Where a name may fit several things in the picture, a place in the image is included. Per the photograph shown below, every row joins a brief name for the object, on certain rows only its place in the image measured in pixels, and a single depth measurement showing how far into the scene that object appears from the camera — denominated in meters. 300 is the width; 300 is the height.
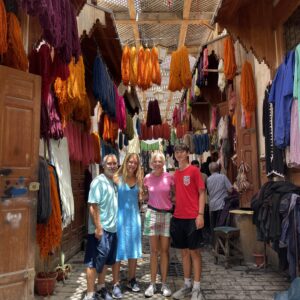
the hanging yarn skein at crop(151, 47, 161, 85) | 6.87
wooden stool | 5.55
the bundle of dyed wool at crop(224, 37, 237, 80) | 6.72
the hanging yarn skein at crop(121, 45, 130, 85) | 6.66
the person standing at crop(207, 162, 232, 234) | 6.89
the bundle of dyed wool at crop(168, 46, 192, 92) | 6.96
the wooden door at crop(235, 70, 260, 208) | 6.27
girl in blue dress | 4.16
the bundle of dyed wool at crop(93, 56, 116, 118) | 5.67
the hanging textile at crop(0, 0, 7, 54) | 3.00
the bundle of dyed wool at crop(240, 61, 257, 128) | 6.28
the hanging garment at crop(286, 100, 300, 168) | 4.00
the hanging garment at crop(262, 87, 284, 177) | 4.88
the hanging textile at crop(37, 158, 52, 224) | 3.69
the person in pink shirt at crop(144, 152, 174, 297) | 4.13
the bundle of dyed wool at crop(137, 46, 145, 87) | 6.83
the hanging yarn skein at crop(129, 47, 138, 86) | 6.73
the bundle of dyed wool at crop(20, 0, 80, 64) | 2.74
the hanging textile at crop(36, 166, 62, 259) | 3.86
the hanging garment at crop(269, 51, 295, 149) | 4.09
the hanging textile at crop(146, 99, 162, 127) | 10.77
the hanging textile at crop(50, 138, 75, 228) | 4.53
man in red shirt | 3.96
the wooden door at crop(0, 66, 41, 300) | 3.34
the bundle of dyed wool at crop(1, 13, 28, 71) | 3.36
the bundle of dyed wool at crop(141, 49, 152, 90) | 6.84
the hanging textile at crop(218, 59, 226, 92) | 7.43
